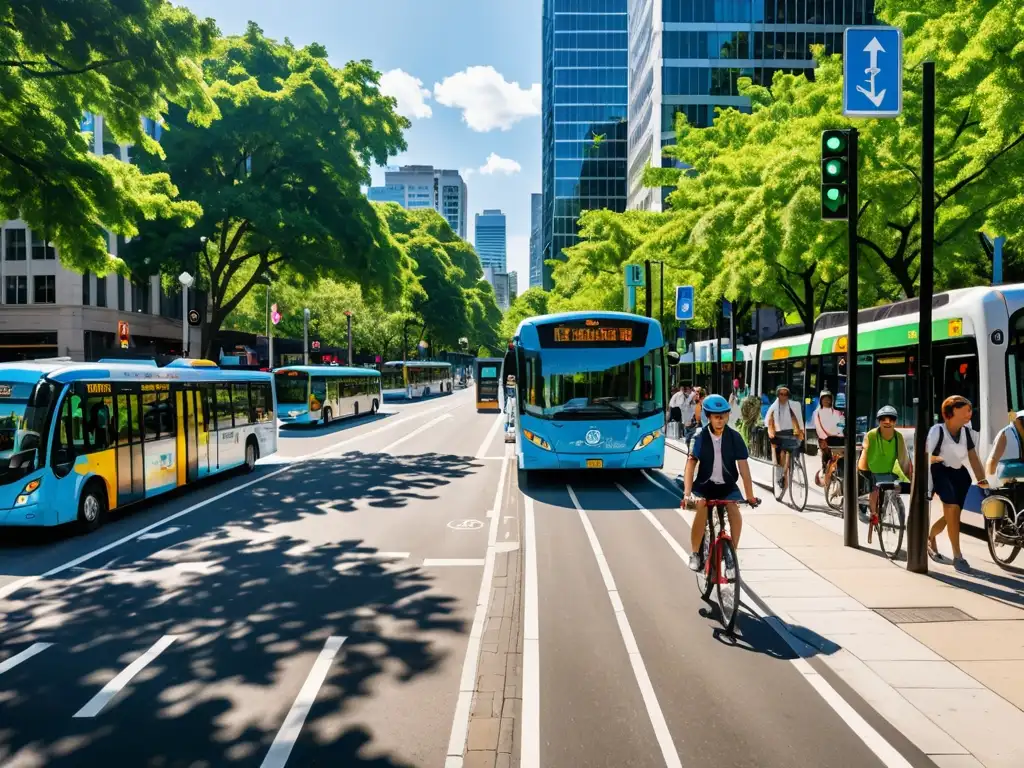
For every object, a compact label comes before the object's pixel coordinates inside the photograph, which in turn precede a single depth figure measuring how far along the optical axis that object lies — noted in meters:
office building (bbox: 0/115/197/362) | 42.28
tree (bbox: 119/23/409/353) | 26.89
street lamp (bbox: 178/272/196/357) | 28.55
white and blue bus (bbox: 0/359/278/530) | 10.49
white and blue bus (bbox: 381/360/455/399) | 58.81
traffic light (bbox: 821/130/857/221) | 9.35
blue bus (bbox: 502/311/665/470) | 15.19
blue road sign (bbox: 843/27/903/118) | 9.12
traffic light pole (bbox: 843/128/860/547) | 9.63
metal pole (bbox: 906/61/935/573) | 8.45
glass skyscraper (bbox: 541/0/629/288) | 107.44
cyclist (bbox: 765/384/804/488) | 13.82
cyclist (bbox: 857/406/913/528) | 9.49
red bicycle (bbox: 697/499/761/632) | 6.82
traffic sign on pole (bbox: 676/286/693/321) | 29.62
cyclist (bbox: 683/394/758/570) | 7.10
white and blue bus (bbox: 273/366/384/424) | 32.00
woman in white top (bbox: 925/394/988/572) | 8.69
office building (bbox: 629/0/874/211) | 66.06
